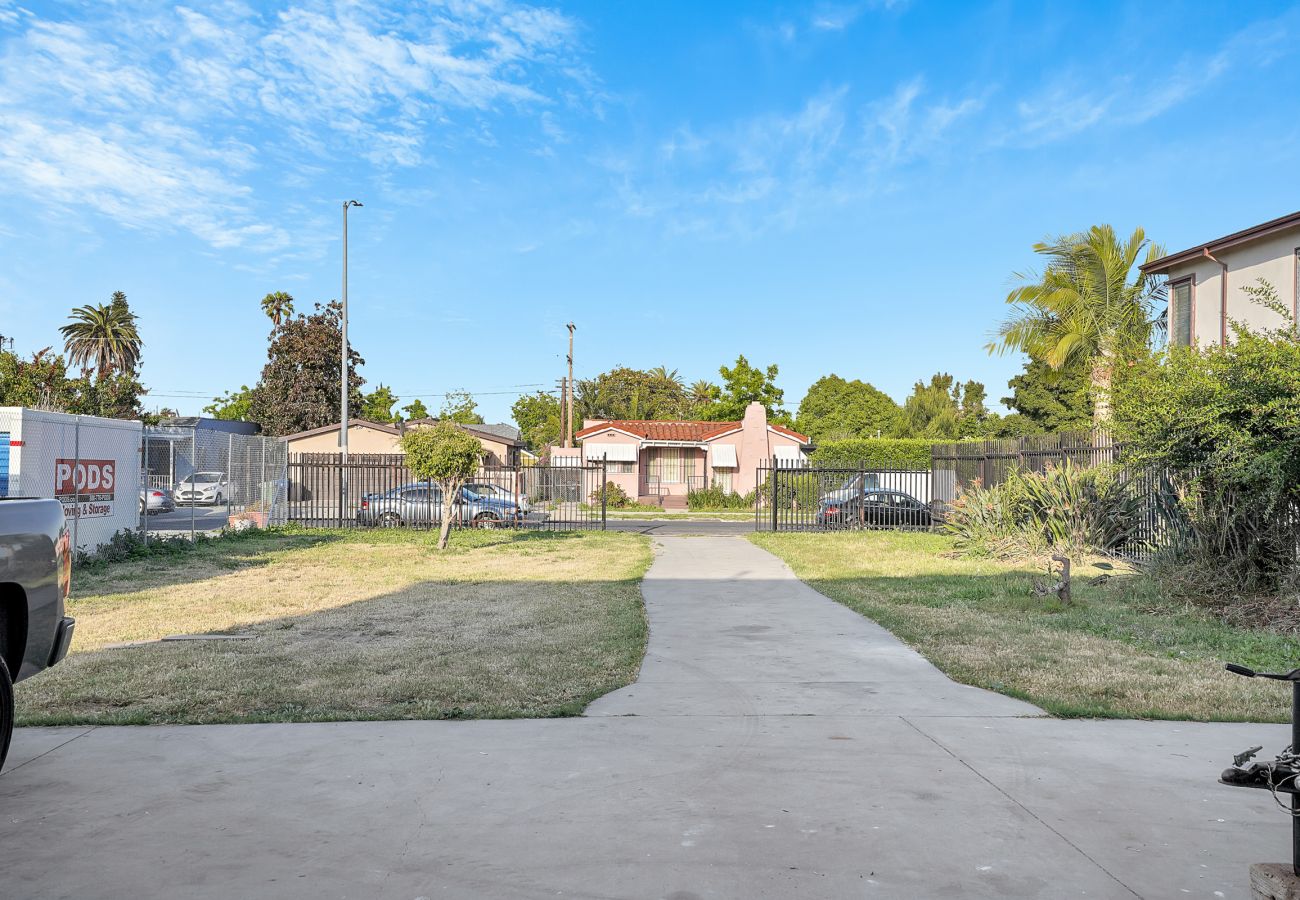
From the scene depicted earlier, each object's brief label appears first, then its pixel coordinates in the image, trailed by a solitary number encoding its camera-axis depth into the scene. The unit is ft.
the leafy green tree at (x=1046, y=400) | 161.99
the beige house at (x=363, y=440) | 136.77
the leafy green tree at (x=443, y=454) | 65.31
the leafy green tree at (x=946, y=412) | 224.33
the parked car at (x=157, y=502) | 105.50
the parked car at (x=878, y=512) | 82.58
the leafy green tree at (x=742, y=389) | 213.87
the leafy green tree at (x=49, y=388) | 86.38
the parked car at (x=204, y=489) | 126.34
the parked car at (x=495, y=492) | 88.12
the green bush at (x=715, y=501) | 134.62
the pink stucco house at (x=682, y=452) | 143.33
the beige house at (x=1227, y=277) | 56.13
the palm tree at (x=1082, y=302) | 91.56
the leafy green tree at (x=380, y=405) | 241.88
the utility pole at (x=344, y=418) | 95.88
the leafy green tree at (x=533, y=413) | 270.05
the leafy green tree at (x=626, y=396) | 252.42
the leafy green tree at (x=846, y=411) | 233.35
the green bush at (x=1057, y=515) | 55.01
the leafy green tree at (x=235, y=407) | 253.24
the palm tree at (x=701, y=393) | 266.16
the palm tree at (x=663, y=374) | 259.74
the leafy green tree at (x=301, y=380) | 175.11
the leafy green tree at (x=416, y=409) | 261.65
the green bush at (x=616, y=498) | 134.00
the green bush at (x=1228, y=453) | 33.83
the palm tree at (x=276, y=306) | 198.39
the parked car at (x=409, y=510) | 83.92
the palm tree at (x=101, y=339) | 226.17
